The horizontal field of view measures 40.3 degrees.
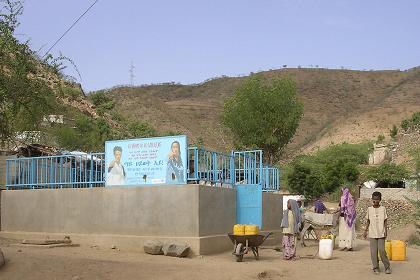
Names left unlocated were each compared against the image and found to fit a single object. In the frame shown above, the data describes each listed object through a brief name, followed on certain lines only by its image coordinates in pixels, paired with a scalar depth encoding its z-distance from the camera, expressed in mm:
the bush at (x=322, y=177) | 40969
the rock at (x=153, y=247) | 13328
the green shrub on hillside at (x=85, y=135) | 33500
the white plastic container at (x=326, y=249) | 13918
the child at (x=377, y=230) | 11023
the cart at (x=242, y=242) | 12712
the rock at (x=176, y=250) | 12977
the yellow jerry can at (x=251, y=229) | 13156
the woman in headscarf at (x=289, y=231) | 13531
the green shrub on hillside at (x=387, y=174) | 38594
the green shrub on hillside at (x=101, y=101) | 54341
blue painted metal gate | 16266
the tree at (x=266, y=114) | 41344
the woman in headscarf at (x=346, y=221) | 16391
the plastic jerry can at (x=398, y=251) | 13766
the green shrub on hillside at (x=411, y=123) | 58931
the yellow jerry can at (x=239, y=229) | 13244
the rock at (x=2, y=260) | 9969
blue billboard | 14008
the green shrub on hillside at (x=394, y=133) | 61316
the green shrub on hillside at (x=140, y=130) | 48069
